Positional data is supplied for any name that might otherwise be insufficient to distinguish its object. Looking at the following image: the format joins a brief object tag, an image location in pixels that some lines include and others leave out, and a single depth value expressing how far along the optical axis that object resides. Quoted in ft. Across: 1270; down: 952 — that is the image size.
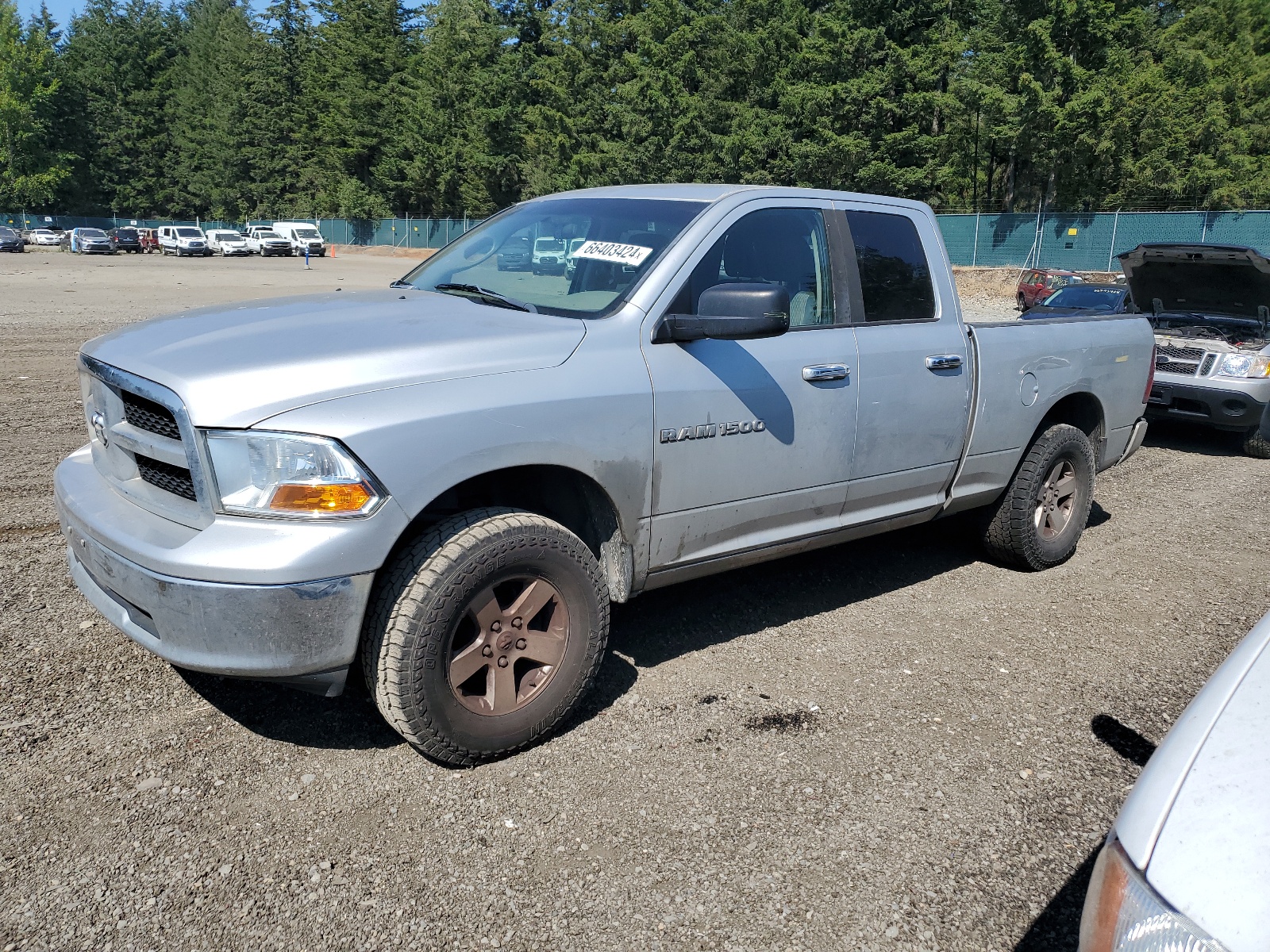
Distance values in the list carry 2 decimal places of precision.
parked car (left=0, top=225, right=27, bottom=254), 159.22
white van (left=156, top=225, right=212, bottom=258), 177.88
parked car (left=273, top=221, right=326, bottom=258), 187.60
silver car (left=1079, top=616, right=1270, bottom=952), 4.70
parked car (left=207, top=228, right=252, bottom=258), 184.24
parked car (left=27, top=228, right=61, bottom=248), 194.70
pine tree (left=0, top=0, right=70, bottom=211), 260.21
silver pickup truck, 9.15
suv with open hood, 28.68
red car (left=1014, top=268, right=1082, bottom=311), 91.61
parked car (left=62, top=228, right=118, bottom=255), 176.55
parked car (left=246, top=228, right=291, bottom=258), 184.96
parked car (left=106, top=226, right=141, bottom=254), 189.47
